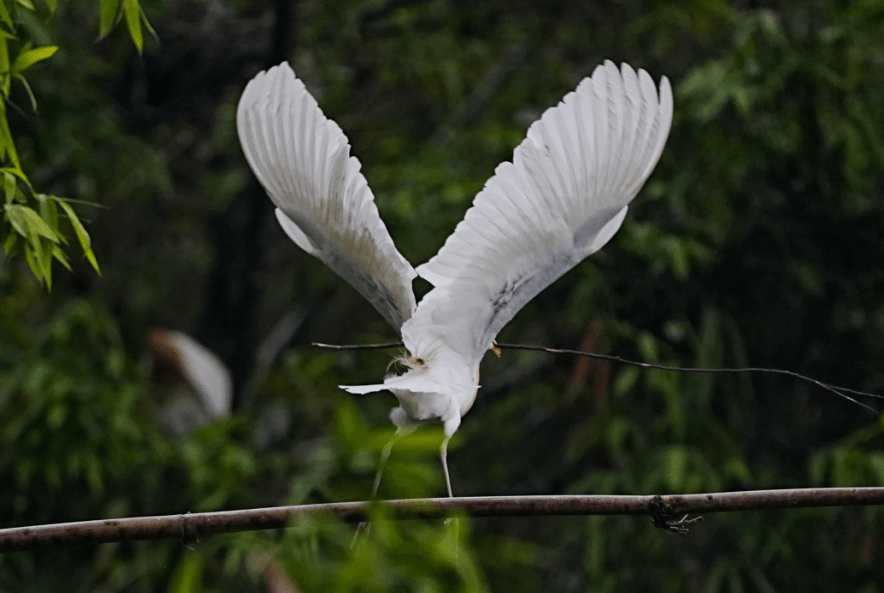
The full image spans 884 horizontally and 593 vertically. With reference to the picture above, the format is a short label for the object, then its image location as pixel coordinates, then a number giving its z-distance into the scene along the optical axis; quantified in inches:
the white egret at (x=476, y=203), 724.9
